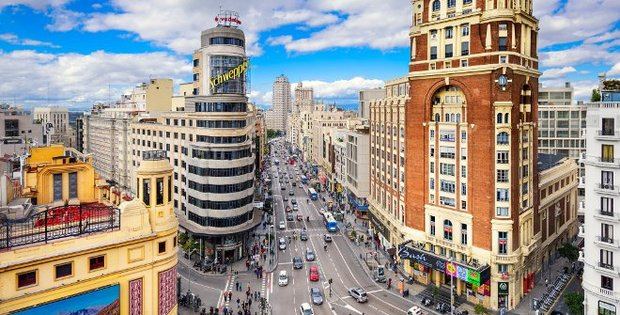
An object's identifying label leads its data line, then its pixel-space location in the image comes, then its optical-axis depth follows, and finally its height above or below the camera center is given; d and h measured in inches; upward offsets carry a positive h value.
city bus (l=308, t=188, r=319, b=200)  5398.6 -675.2
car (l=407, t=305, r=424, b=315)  2149.4 -830.9
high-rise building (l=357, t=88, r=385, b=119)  5433.1 +530.5
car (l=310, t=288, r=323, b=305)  2341.3 -836.0
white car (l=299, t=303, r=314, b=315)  2176.4 -834.0
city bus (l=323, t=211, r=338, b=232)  3846.0 -731.6
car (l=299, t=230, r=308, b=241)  3574.1 -781.6
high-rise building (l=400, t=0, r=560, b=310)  2283.5 -55.8
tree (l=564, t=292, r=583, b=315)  1929.1 -717.4
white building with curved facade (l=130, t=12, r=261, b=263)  2881.4 -85.1
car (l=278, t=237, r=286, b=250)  3312.0 -783.0
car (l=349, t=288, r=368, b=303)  2357.8 -827.7
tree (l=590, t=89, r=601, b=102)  2260.1 +205.9
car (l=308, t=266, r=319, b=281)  2680.9 -815.1
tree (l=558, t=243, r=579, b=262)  2723.9 -699.8
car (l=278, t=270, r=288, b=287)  2608.3 -818.6
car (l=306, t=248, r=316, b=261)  3095.5 -811.3
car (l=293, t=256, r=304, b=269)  2903.5 -808.3
